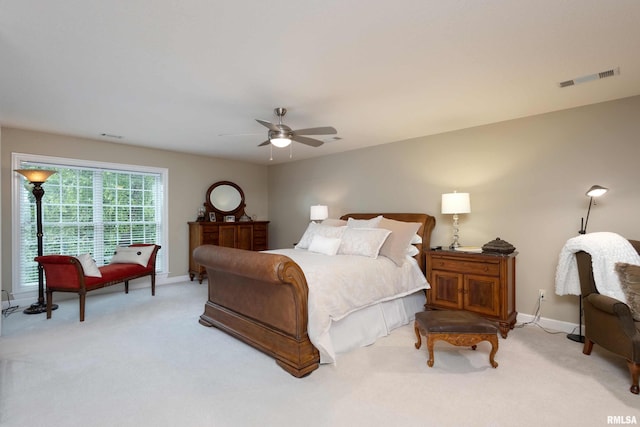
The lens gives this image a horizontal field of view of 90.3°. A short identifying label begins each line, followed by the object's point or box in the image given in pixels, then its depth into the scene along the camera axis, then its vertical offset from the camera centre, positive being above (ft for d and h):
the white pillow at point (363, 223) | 14.20 -0.52
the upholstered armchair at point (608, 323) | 7.36 -2.88
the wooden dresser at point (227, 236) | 18.54 -1.40
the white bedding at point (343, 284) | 8.57 -2.39
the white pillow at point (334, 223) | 15.76 -0.55
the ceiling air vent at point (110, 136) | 14.85 +3.74
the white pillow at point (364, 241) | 12.17 -1.18
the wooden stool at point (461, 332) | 8.44 -3.22
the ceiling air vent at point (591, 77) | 8.48 +3.67
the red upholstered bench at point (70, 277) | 12.08 -2.50
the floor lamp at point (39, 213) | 13.02 +0.07
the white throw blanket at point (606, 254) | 8.76 -1.27
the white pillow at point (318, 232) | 13.76 -0.90
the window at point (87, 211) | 14.44 +0.17
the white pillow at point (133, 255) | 15.67 -2.04
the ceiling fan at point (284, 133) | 9.98 +2.55
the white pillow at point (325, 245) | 12.69 -1.34
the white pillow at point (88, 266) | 12.67 -2.09
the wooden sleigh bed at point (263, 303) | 8.38 -2.80
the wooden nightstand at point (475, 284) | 10.97 -2.68
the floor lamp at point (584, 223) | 9.87 -0.47
